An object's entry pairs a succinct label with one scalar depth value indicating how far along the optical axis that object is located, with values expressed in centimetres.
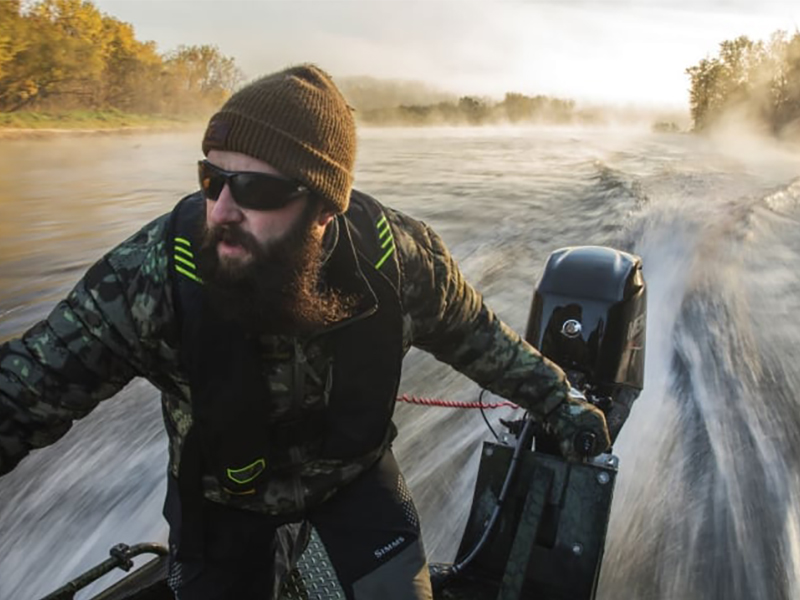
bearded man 166
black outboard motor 320
